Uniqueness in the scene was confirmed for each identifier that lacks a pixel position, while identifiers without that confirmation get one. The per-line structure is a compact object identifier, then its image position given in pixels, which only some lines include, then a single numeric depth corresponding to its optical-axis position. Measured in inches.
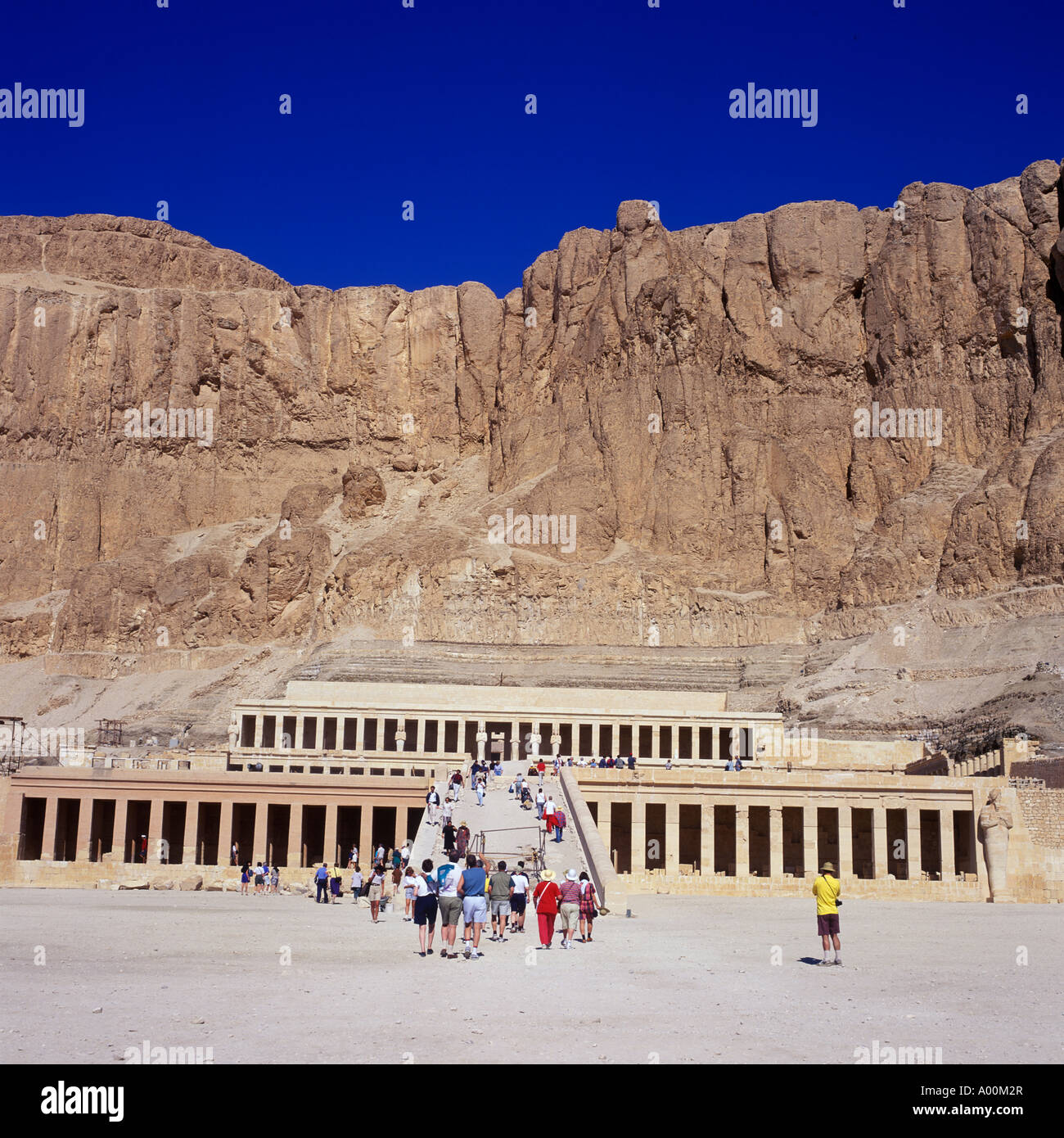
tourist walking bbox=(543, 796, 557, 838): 1325.0
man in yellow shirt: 815.1
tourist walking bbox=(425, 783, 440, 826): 1429.6
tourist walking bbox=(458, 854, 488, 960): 821.2
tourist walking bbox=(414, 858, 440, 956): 837.2
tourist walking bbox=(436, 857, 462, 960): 828.0
